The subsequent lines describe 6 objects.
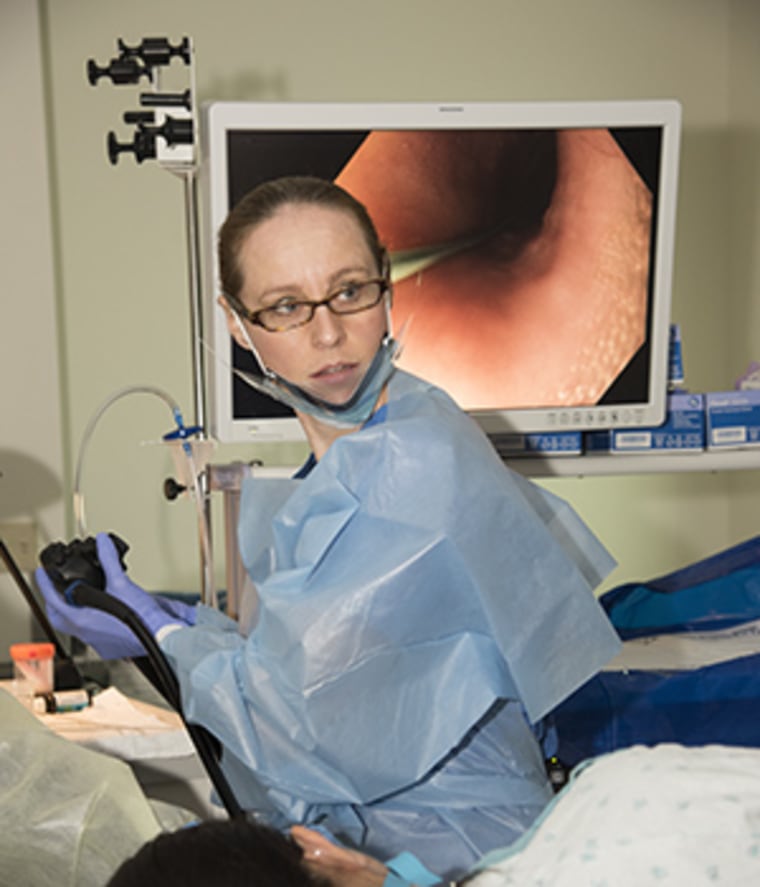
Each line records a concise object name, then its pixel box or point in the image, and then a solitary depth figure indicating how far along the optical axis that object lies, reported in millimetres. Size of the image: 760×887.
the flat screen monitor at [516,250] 1835
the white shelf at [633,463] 1900
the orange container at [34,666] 1732
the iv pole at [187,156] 1765
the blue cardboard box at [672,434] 1946
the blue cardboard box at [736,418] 1922
